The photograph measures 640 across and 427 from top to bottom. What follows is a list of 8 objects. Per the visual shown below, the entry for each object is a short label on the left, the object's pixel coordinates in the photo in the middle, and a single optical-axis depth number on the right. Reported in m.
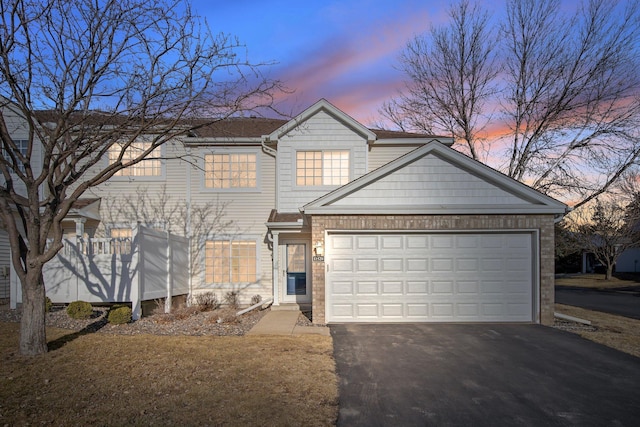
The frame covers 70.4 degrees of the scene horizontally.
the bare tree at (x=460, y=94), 19.67
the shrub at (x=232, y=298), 14.90
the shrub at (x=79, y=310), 11.08
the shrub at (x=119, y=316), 10.95
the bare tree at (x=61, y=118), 7.64
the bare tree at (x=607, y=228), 29.66
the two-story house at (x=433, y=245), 11.48
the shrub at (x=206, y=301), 13.77
